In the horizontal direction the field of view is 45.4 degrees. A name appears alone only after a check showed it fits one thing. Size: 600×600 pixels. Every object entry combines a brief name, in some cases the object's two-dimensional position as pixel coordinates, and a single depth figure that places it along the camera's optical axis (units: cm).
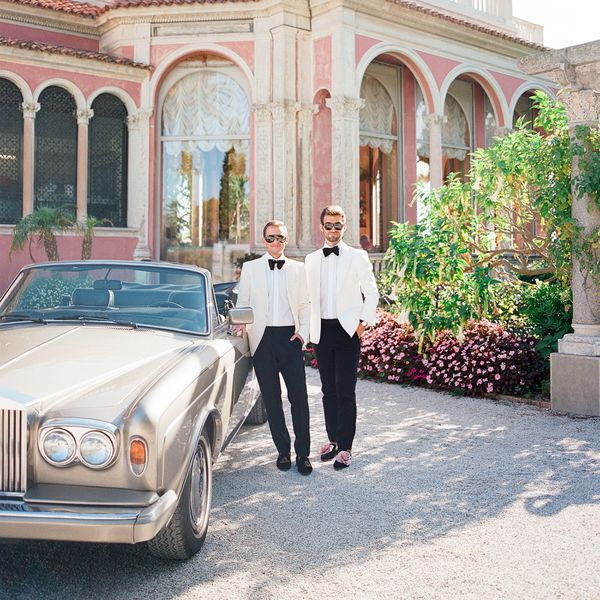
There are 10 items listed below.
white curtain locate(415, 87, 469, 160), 1750
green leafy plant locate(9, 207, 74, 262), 1227
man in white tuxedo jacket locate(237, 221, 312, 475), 486
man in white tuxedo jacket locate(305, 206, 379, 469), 493
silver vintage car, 281
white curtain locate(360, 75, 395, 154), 1655
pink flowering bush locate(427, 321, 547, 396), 766
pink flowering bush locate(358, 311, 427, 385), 848
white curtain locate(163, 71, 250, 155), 1557
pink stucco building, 1429
